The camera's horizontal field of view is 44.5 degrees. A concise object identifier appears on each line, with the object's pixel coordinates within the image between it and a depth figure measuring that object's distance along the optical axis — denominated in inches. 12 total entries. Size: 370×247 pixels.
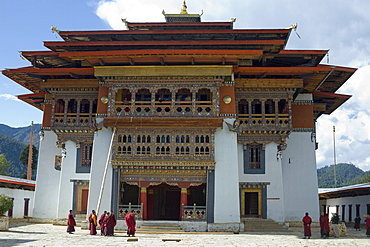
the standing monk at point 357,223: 895.0
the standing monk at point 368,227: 714.2
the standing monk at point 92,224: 668.1
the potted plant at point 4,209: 698.8
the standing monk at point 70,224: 690.8
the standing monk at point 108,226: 658.2
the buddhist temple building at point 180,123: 782.5
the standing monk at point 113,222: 661.3
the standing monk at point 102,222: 667.4
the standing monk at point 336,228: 691.4
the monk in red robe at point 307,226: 661.9
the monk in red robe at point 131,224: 652.1
